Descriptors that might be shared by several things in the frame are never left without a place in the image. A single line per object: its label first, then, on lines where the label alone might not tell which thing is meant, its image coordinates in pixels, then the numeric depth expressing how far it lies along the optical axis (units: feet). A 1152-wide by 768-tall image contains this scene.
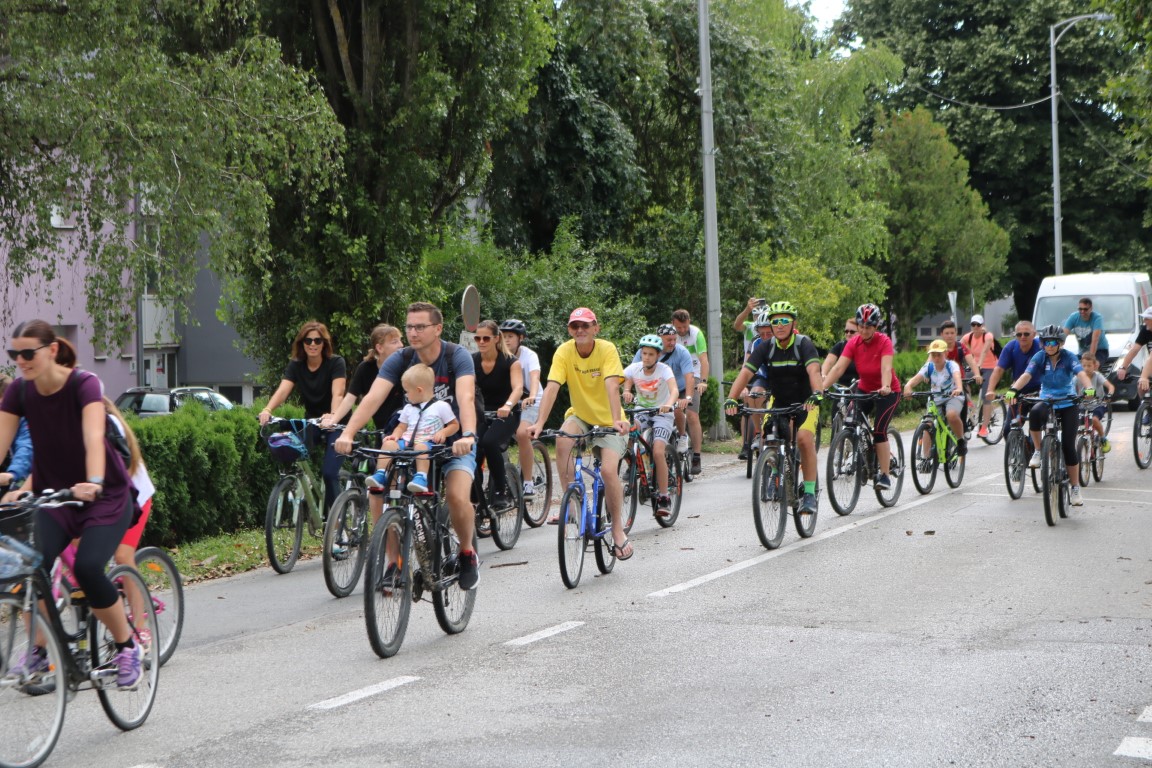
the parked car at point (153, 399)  93.20
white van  102.06
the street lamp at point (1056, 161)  140.87
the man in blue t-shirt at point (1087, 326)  66.59
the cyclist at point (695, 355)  55.98
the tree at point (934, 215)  161.07
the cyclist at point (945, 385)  51.57
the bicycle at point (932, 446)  49.98
